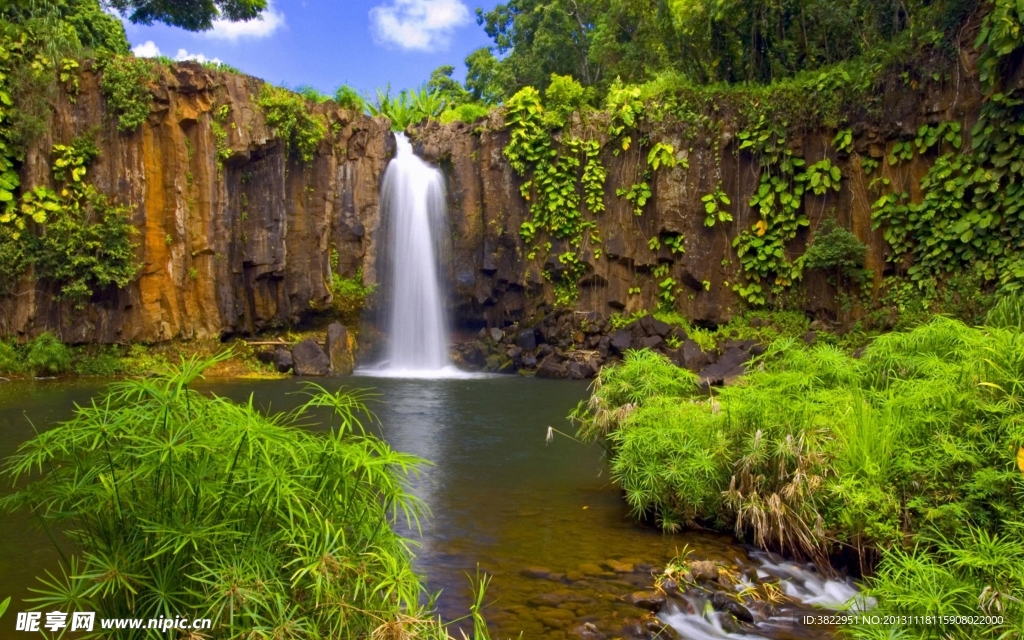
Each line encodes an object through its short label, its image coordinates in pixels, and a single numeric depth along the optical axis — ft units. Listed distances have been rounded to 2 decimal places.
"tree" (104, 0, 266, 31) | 84.99
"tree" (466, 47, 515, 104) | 108.99
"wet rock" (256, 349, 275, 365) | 65.05
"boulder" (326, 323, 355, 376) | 65.16
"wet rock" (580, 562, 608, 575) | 20.21
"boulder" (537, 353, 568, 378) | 63.41
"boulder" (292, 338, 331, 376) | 63.36
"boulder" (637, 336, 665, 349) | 62.69
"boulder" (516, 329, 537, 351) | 69.05
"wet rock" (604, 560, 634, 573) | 20.43
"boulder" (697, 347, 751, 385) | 50.57
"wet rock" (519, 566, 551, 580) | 19.97
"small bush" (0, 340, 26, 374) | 56.03
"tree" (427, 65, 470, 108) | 94.44
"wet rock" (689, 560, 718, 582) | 19.57
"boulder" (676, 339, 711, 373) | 58.29
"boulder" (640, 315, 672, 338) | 65.46
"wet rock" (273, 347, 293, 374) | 63.00
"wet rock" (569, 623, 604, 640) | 16.76
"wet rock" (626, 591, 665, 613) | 18.24
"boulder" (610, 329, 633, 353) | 65.31
